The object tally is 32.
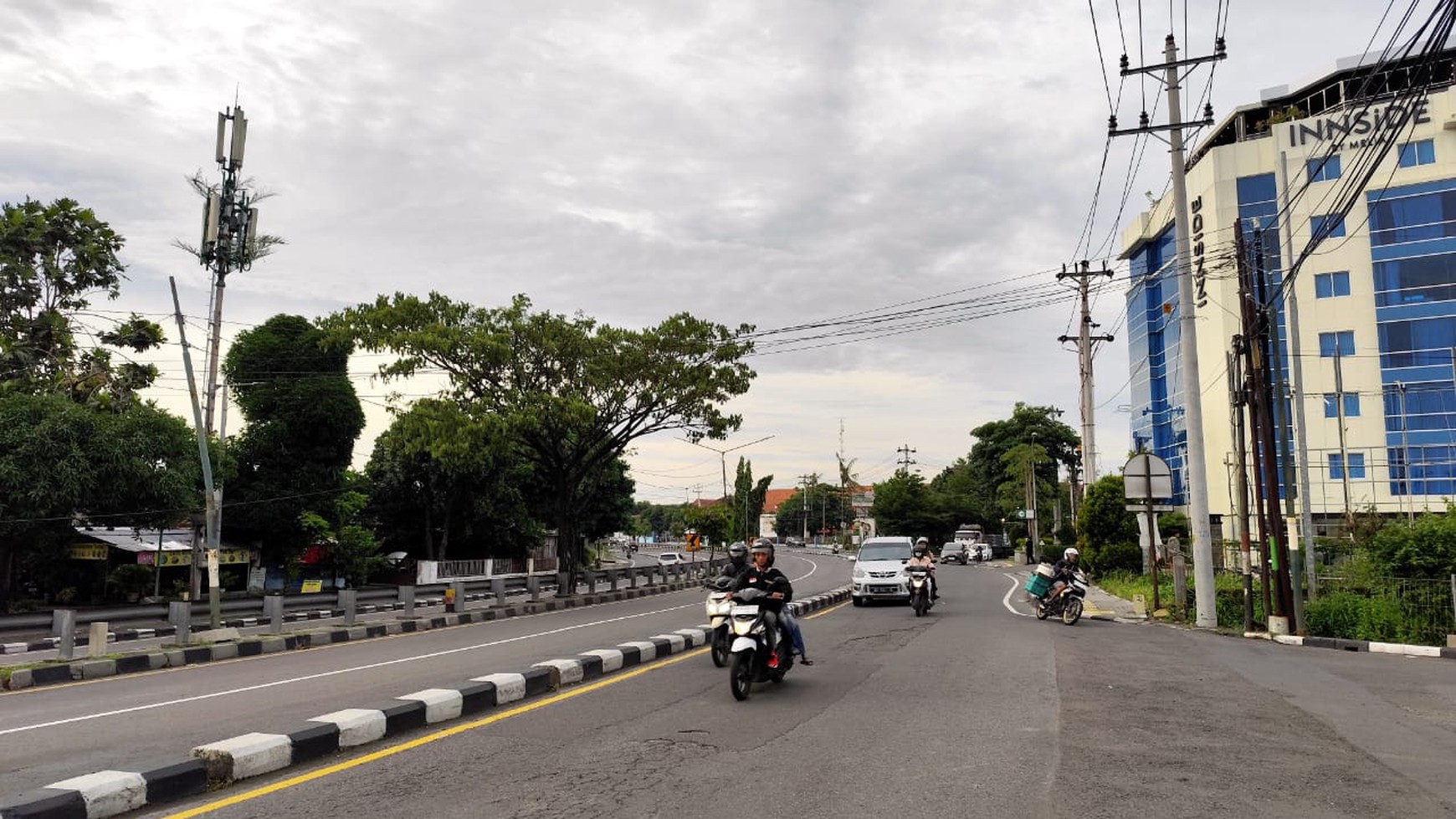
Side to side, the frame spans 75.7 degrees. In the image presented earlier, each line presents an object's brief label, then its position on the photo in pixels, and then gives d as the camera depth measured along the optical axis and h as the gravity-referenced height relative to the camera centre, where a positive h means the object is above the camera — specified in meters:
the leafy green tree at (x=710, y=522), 61.06 -1.21
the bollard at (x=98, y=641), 14.23 -1.91
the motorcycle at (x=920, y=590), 18.75 -1.82
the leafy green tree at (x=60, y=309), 26.89 +6.12
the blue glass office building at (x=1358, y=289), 43.19 +9.71
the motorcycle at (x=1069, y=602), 17.34 -1.99
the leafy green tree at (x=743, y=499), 61.50 +0.23
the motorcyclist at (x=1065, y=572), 17.59 -1.42
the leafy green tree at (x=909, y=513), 76.31 -1.06
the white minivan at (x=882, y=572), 21.47 -1.65
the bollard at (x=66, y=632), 14.47 -1.81
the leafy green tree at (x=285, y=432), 35.94 +3.10
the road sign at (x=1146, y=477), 20.16 +0.40
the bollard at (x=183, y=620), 16.56 -1.88
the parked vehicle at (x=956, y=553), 59.56 -3.47
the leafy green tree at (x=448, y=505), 44.22 +0.17
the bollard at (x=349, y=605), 20.96 -2.13
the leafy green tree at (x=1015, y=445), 80.30 +4.55
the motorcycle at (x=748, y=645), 8.69 -1.34
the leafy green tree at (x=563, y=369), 25.38 +3.97
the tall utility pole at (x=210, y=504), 17.84 +0.18
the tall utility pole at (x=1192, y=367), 17.12 +2.43
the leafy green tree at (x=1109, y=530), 32.28 -1.18
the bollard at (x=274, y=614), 18.59 -2.04
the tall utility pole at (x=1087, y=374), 30.25 +4.03
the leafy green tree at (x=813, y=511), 119.44 -1.32
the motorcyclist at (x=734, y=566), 10.52 -0.75
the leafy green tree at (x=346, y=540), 37.28 -1.16
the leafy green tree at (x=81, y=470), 21.95 +1.10
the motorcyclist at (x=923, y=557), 19.17 -1.20
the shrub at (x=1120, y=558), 32.19 -2.13
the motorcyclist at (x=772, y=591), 9.41 -0.90
